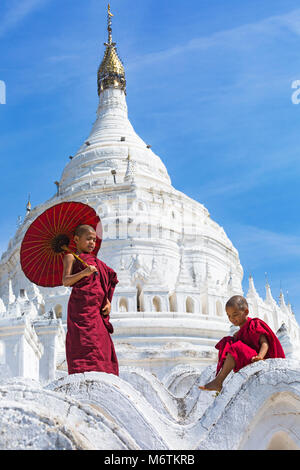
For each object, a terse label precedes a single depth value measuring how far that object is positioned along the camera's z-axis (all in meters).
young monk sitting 6.08
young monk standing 6.37
